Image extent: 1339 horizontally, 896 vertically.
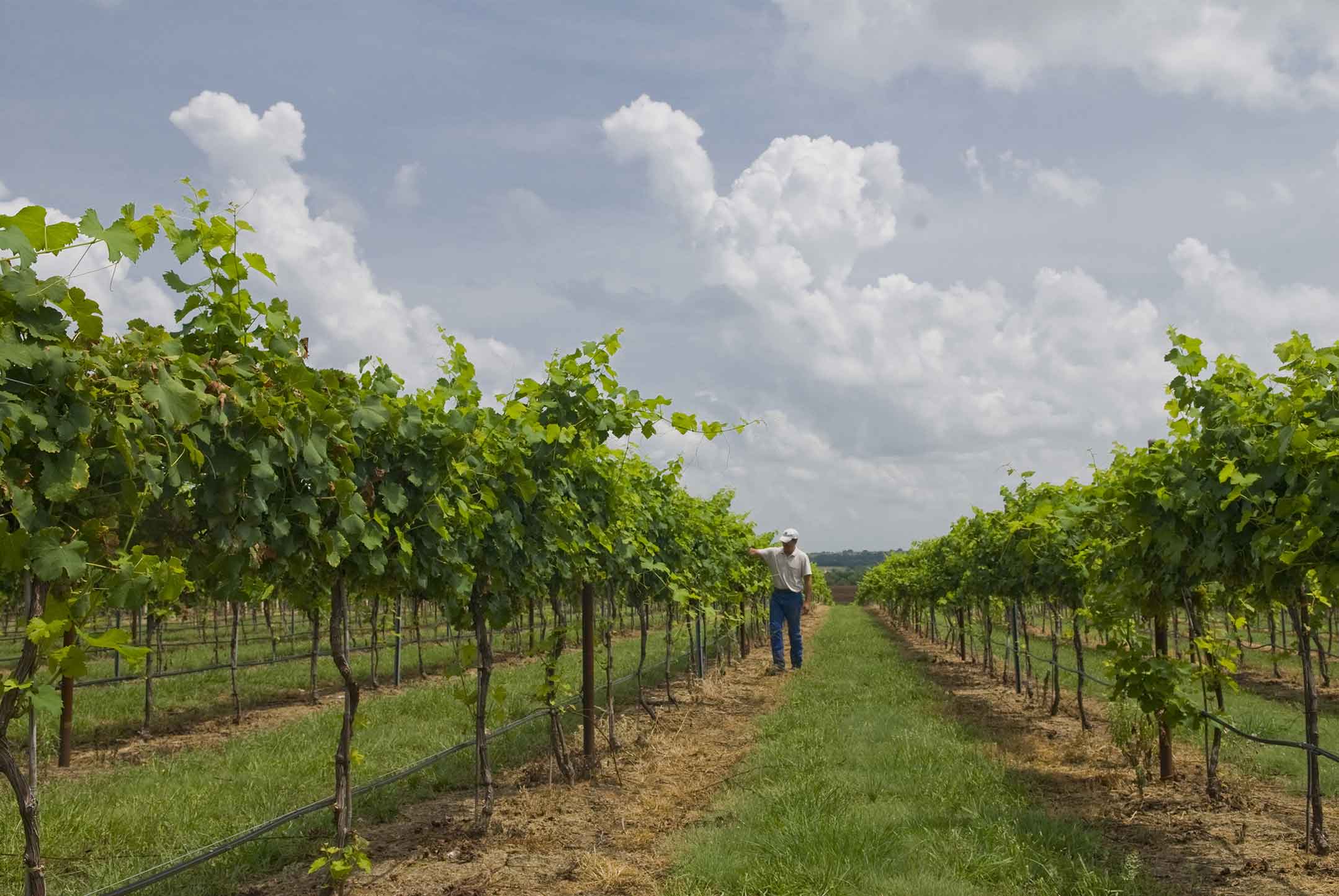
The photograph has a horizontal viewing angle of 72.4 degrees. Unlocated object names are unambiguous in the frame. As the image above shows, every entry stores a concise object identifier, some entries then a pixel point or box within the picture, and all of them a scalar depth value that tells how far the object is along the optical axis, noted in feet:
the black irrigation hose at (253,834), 14.39
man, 43.27
